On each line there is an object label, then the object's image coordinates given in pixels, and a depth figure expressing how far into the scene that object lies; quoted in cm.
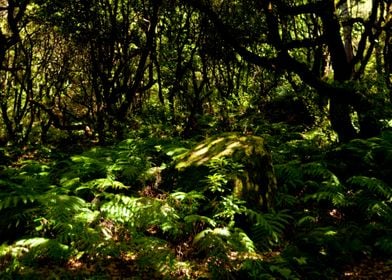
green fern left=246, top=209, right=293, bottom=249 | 581
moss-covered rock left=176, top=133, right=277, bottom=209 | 642
